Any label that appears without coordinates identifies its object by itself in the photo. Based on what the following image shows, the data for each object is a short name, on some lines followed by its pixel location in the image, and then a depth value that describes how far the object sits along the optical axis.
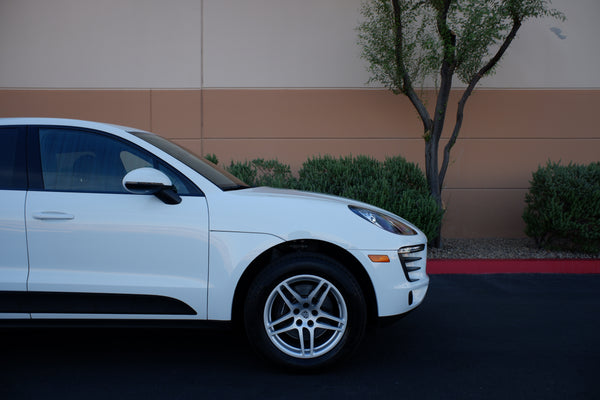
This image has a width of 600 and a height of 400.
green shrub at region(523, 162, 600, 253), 7.74
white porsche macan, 3.57
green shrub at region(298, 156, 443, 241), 7.57
